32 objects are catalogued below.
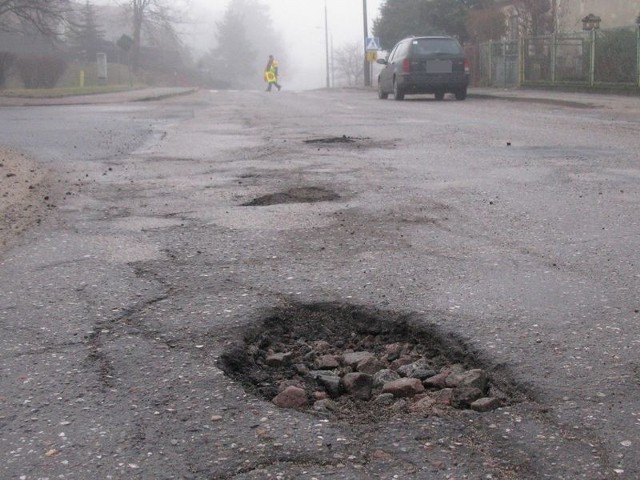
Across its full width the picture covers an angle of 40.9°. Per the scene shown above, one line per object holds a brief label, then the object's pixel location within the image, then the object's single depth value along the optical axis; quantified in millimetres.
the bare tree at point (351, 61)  90262
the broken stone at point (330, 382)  2902
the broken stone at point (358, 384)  2883
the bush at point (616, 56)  21438
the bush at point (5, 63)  32281
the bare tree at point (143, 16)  68312
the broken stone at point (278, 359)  3199
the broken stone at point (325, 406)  2736
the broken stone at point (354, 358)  3193
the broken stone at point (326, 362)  3180
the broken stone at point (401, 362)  3186
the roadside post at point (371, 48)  42772
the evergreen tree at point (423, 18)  37531
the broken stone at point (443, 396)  2777
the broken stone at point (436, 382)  2943
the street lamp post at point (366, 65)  44750
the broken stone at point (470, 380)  2861
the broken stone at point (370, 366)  3129
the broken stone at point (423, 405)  2701
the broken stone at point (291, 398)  2764
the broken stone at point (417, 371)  3047
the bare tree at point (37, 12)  28359
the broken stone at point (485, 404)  2688
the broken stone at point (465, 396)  2750
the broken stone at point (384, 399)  2807
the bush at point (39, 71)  36750
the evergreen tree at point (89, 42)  59531
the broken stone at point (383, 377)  2980
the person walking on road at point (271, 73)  44659
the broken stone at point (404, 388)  2867
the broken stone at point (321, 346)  3385
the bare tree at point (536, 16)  28953
